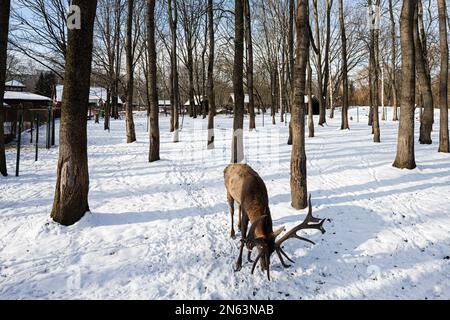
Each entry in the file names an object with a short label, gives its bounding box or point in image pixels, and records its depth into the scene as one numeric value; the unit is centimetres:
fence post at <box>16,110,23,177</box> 938
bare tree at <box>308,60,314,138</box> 1821
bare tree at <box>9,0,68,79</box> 1592
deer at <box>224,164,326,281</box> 422
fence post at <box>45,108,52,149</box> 1609
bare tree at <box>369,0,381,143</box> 1688
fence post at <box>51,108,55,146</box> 1731
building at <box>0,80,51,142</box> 1727
